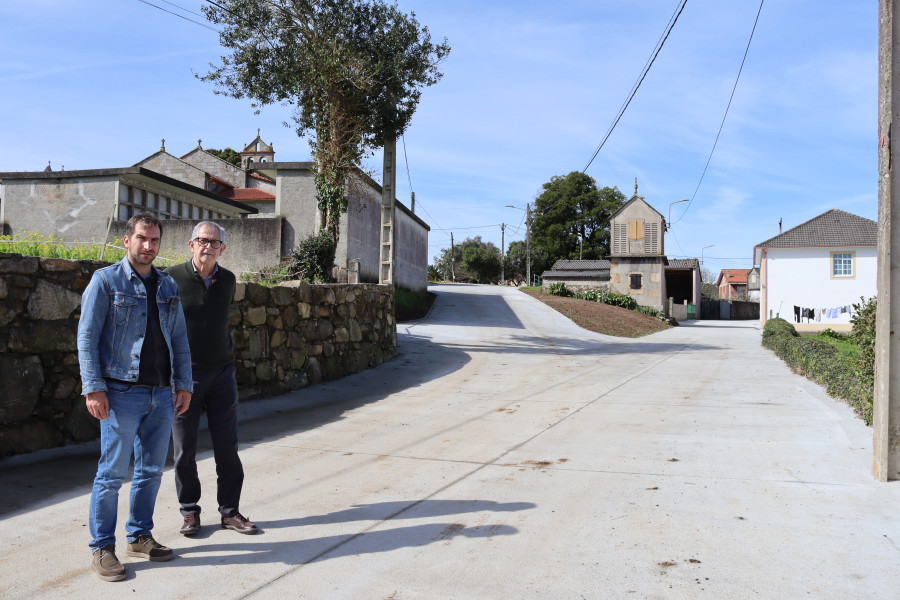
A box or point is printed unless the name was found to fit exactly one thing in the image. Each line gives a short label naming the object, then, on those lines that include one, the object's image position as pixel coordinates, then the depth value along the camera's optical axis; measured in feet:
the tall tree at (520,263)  208.23
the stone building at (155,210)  62.08
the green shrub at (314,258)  49.06
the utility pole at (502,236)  228.22
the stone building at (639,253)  139.74
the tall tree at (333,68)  49.44
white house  106.42
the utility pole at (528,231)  184.85
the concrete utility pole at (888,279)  16.40
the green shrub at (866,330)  23.97
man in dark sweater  12.93
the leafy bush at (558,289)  127.54
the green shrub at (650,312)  127.13
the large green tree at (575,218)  210.38
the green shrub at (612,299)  126.31
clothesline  105.81
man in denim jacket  10.82
